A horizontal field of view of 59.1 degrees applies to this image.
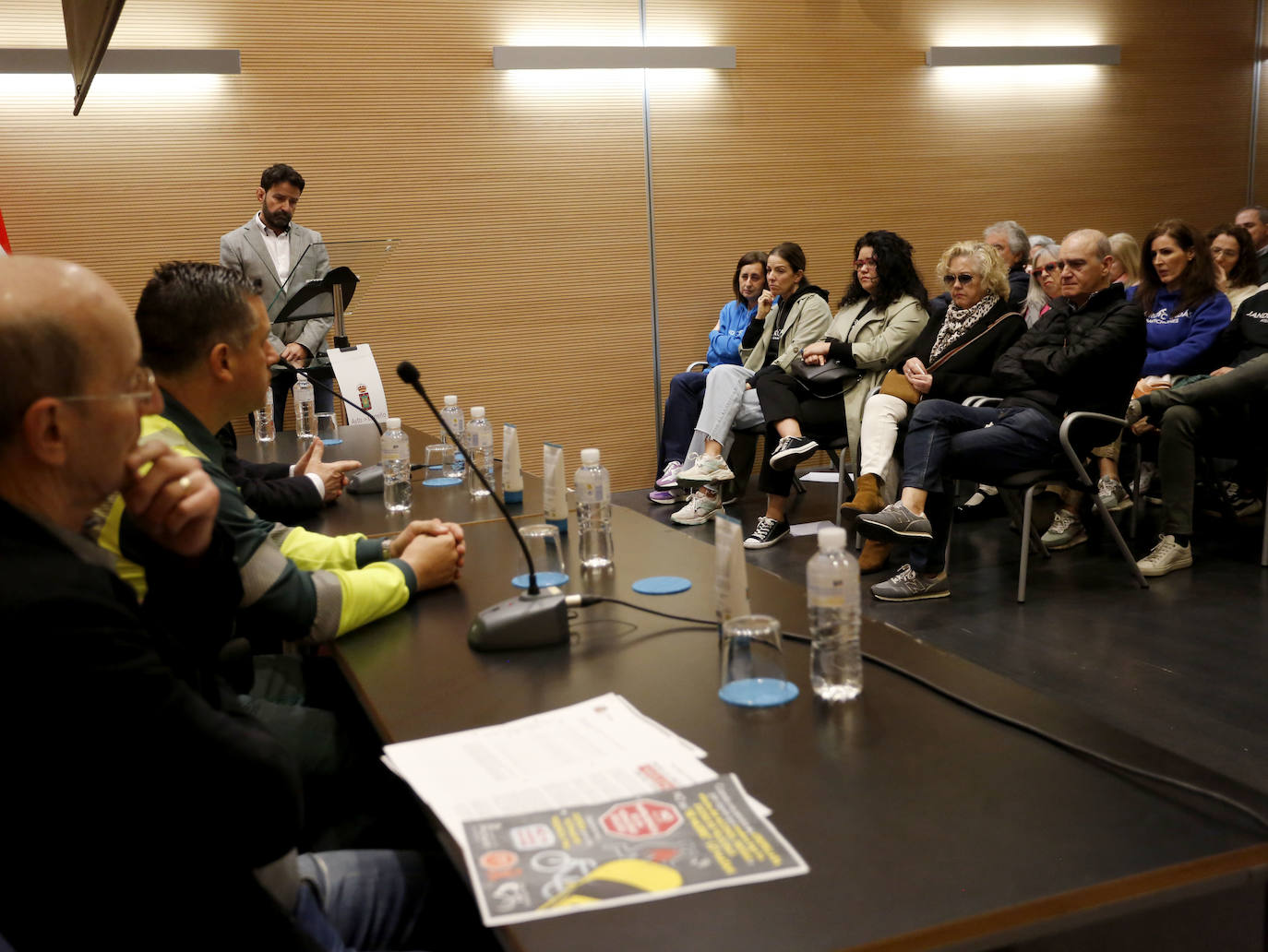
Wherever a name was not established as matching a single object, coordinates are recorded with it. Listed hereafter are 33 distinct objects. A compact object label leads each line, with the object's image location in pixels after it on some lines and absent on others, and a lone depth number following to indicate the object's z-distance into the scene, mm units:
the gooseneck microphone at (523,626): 1630
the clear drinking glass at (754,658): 1443
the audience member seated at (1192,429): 4109
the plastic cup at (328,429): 3950
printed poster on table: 996
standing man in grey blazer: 4836
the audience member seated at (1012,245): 5530
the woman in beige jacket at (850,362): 4793
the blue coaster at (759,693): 1387
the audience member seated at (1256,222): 5840
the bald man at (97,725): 911
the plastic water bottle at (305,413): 4203
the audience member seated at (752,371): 5176
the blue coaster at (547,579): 1953
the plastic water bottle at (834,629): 1405
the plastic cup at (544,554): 1980
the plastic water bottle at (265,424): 4219
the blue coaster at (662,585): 1888
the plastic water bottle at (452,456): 3092
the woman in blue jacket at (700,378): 5922
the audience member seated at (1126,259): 5230
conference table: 945
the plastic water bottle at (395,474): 2684
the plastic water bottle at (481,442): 3061
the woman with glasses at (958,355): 4348
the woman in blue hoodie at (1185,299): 4598
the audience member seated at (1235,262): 4965
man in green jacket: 1737
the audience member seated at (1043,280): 5094
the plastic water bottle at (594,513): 2082
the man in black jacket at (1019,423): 3941
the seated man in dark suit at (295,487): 2570
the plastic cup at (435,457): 3193
